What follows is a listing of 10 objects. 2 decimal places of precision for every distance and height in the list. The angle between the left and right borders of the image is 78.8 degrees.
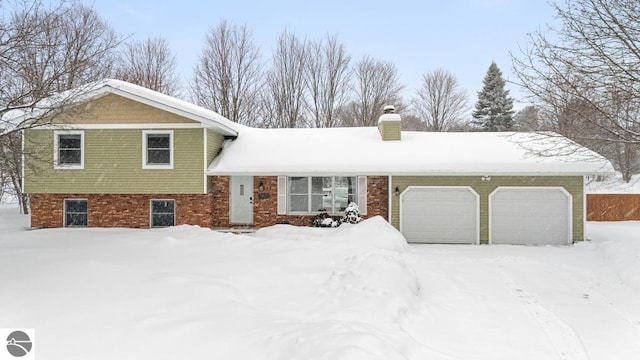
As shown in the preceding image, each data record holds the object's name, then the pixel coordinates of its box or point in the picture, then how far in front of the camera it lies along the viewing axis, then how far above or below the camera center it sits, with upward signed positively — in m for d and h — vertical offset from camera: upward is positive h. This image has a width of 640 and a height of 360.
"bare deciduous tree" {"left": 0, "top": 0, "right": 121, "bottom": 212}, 7.32 +2.54
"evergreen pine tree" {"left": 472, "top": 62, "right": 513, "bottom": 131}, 35.12 +7.24
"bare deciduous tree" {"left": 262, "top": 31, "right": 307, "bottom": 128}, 28.72 +6.75
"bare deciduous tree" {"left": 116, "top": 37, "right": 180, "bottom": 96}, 28.77 +9.14
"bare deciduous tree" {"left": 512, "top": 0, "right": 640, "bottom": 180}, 7.75 +2.57
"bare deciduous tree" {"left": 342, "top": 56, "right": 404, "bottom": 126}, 30.20 +7.67
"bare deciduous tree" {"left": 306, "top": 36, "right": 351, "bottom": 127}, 28.92 +8.00
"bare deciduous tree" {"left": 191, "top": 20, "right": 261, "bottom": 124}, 28.08 +8.09
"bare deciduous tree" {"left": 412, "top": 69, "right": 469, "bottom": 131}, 35.50 +7.79
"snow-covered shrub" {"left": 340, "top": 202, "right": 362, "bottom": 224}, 13.62 -1.05
